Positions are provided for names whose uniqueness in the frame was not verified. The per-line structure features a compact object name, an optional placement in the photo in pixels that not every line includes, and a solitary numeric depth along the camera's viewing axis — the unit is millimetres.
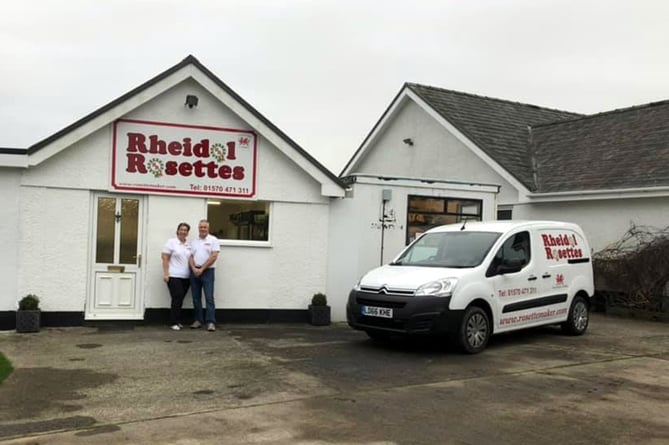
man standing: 11070
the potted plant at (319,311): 12047
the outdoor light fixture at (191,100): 11578
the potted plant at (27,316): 10398
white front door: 11250
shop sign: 11359
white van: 8852
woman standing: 11047
